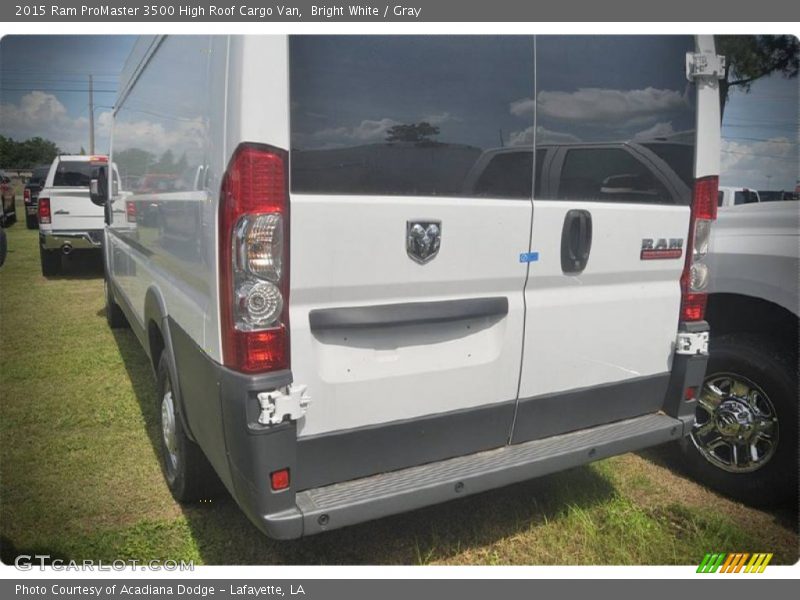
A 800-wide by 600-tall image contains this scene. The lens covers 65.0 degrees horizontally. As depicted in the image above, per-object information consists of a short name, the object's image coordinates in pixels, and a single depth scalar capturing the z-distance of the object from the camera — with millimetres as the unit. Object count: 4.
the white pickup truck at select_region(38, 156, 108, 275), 9695
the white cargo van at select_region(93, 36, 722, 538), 2086
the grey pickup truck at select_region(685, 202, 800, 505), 3229
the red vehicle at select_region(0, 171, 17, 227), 16031
